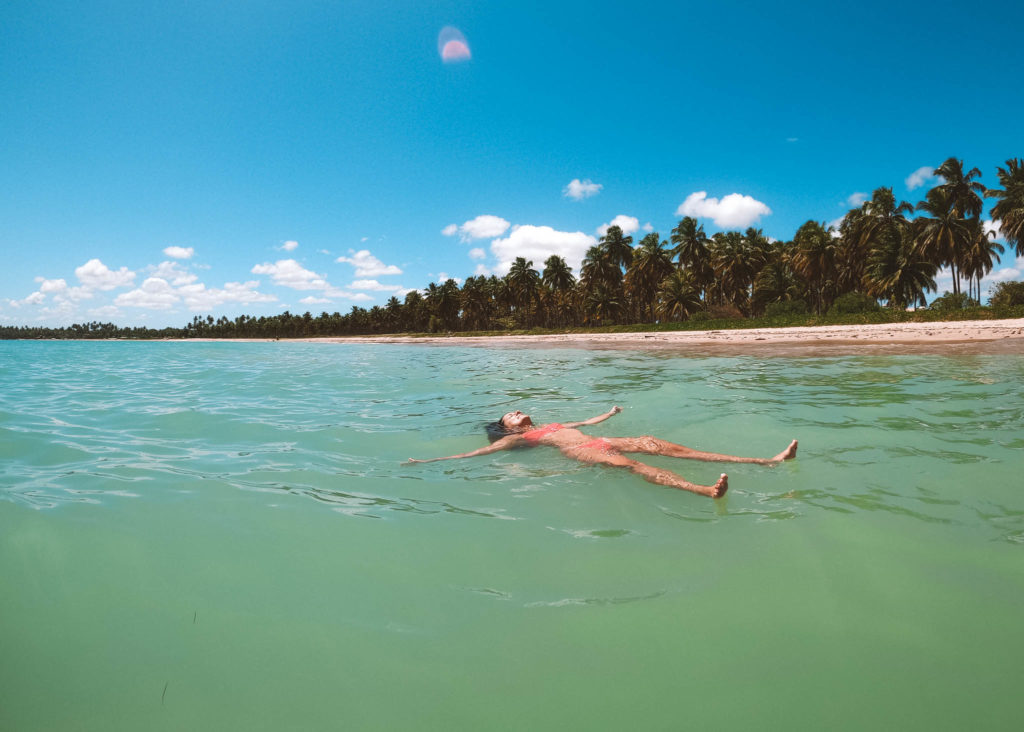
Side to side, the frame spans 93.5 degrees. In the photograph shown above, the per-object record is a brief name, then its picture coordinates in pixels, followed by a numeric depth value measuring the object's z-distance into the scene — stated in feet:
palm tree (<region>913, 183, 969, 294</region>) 135.13
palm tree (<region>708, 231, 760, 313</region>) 189.06
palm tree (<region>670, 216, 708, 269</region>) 195.31
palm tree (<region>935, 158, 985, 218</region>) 143.23
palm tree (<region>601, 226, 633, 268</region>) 221.25
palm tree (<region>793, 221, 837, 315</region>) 163.43
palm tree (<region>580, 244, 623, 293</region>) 222.07
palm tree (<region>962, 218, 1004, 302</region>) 141.08
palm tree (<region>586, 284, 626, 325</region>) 216.13
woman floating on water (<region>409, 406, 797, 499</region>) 15.14
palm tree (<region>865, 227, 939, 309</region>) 144.05
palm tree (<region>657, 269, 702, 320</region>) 185.68
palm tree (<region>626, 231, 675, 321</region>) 199.31
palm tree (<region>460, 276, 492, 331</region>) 288.92
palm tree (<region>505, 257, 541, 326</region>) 257.14
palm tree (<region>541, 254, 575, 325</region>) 246.88
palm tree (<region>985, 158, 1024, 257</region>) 129.80
